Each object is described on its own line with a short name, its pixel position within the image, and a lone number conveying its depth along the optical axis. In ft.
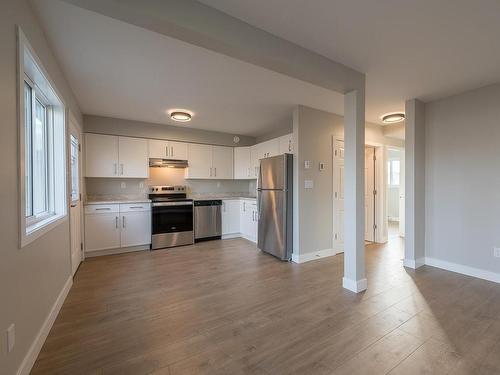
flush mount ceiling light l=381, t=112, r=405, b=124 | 13.29
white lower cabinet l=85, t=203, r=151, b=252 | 12.77
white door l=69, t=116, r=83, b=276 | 10.01
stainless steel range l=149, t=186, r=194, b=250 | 14.43
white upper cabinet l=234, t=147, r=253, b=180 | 18.04
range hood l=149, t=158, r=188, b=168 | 15.62
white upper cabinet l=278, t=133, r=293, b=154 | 13.85
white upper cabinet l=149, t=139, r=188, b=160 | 15.33
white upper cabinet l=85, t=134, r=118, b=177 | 13.60
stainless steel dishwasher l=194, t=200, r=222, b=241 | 15.96
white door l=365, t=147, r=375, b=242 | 15.94
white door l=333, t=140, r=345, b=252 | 13.29
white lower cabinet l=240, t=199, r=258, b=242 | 16.02
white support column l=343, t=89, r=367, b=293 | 8.52
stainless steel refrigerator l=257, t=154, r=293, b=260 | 12.17
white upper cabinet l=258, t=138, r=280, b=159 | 15.07
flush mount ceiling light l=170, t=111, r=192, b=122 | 12.97
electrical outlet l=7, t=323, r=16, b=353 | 4.22
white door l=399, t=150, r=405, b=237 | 17.63
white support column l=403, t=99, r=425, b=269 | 11.11
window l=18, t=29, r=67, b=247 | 4.99
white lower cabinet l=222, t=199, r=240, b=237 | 17.10
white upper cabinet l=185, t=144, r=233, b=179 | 16.92
